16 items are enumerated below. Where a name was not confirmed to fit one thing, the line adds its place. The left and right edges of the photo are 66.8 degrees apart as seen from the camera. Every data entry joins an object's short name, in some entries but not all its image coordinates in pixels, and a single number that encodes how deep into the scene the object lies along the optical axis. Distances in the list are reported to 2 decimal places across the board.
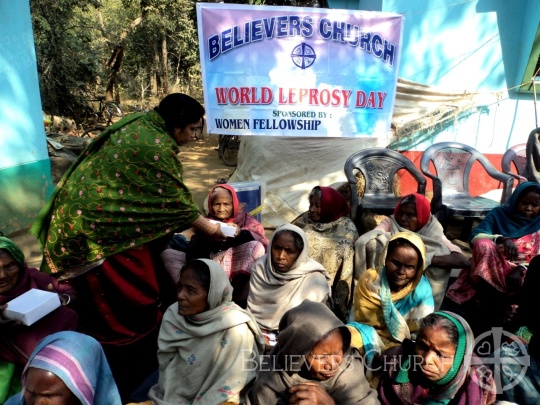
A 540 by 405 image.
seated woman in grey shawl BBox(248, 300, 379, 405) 1.71
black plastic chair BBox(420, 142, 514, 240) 4.75
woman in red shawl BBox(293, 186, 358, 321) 3.41
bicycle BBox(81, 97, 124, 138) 14.43
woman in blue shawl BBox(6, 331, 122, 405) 1.44
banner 4.52
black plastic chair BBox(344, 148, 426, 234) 4.99
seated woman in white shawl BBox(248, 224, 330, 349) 2.78
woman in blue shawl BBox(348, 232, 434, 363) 2.41
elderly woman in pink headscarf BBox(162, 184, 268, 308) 3.32
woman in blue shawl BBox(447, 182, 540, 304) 3.06
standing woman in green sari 2.45
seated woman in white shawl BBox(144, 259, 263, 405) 2.12
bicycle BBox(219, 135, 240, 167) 10.66
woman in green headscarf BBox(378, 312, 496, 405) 1.70
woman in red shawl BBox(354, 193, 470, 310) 3.07
